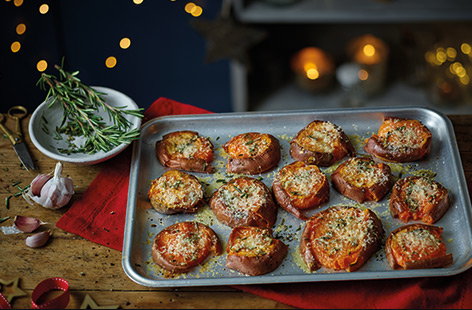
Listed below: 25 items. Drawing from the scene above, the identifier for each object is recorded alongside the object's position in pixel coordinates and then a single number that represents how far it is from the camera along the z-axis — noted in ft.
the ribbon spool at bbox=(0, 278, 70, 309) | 6.50
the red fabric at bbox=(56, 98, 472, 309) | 6.57
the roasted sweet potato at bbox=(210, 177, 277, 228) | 7.18
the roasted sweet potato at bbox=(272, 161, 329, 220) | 7.34
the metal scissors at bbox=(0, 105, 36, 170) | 8.34
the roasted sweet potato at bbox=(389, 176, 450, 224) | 7.10
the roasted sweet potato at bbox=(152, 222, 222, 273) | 6.78
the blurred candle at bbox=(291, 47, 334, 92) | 14.75
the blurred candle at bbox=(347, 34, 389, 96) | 14.52
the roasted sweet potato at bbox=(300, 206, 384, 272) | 6.68
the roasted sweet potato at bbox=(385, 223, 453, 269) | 6.57
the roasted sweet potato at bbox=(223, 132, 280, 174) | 7.81
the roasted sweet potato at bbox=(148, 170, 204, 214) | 7.37
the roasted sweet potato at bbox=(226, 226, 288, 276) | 6.61
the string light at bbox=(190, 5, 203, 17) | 13.32
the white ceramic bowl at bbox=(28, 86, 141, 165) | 7.91
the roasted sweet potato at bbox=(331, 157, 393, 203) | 7.40
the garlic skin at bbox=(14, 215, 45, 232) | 7.37
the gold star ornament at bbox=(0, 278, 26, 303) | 6.75
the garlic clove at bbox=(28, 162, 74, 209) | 7.52
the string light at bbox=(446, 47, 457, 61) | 14.17
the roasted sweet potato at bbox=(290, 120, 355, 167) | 7.84
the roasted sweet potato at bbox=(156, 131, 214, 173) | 7.92
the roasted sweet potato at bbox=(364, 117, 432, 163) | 7.77
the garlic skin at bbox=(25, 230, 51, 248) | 7.22
